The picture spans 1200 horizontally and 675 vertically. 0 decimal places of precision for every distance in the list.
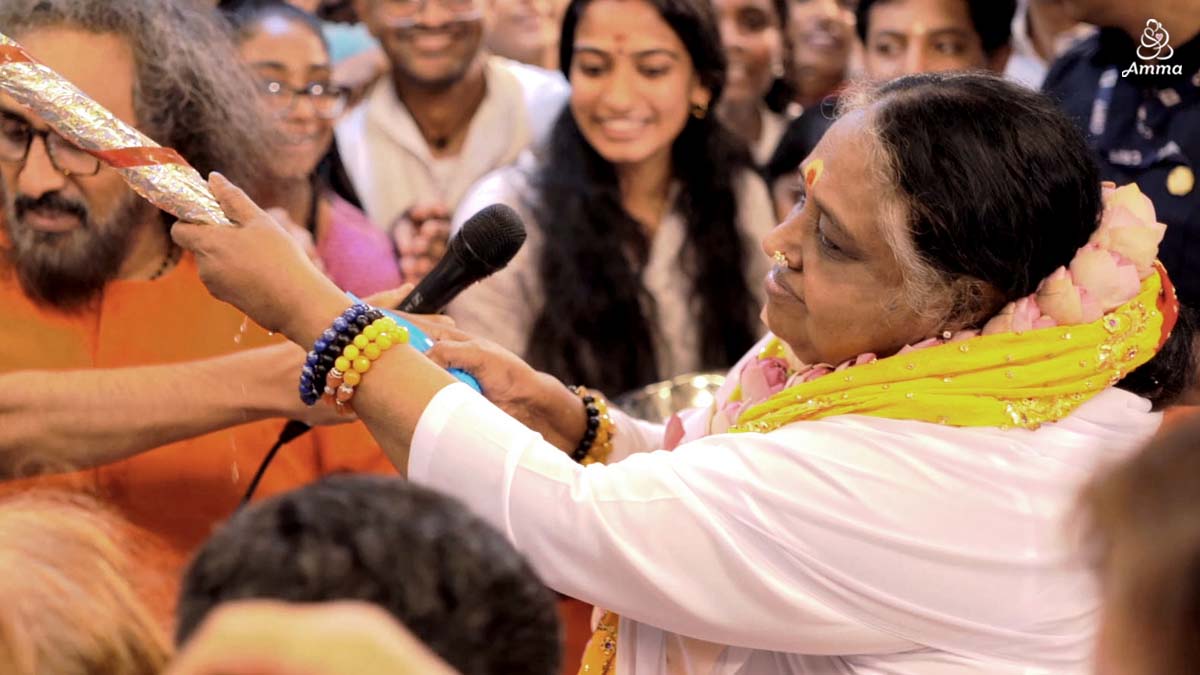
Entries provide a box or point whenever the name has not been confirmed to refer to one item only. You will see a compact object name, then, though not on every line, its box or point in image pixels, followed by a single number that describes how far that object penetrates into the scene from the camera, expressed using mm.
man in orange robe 2301
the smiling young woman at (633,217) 3873
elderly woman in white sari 1889
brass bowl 3170
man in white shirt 4578
